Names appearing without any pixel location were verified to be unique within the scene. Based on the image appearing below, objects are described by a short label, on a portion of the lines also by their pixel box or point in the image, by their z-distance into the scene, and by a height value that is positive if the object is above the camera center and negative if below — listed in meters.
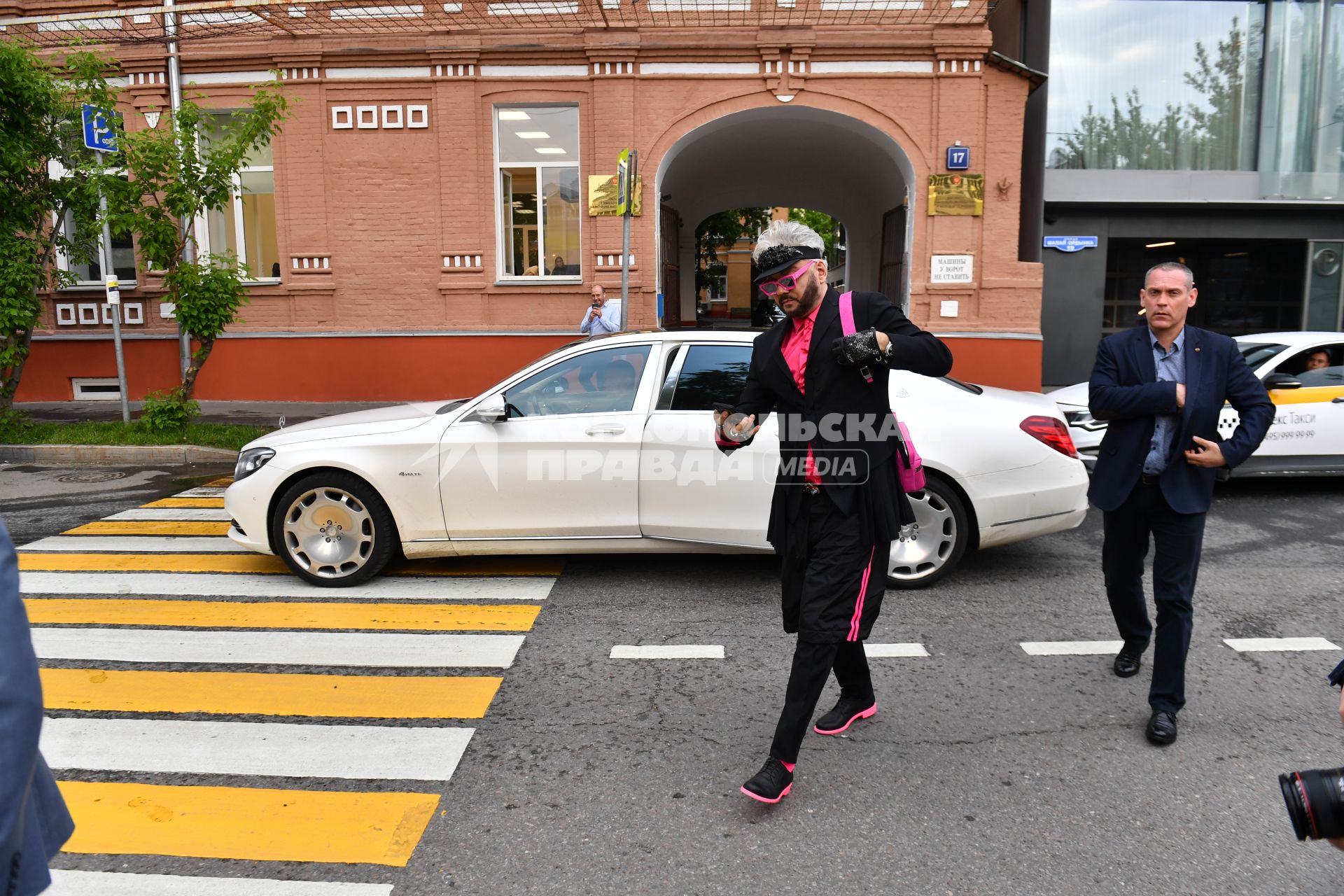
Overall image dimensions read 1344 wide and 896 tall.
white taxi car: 8.24 -0.98
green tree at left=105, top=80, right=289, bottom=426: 10.47 +1.27
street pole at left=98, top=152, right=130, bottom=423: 11.30 +0.16
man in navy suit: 3.86 -0.52
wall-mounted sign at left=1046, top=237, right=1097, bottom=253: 15.28 +1.03
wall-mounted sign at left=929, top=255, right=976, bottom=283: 13.79 +0.56
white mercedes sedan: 5.78 -1.02
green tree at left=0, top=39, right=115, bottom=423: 10.41 +1.55
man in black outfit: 3.36 -0.56
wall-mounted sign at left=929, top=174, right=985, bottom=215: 13.64 +1.62
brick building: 13.45 +2.34
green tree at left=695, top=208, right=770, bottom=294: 30.11 +2.51
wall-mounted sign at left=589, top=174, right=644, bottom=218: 13.71 +1.63
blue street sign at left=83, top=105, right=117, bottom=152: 10.23 +1.91
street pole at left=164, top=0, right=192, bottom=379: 13.62 +3.43
